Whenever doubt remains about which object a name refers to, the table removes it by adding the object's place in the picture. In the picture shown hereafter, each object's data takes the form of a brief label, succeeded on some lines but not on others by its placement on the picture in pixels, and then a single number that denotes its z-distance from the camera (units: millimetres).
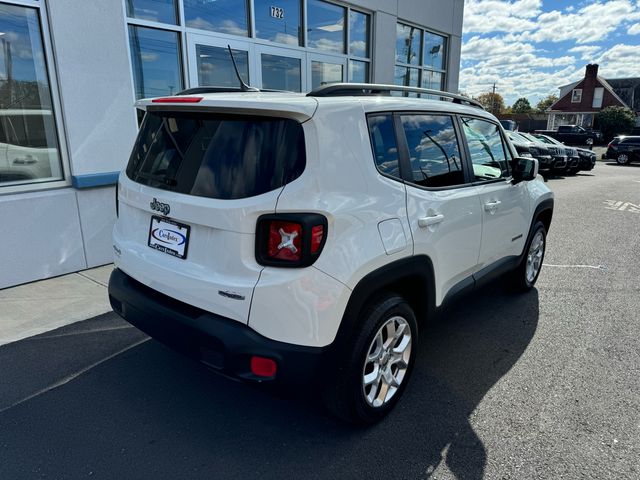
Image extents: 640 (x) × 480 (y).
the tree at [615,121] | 42125
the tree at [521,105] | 99562
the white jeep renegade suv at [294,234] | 2152
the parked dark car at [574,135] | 35562
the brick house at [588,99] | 52625
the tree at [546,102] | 98375
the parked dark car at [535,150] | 14770
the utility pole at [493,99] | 97000
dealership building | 4695
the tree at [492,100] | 96669
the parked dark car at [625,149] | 22422
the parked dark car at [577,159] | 16859
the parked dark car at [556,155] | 15883
